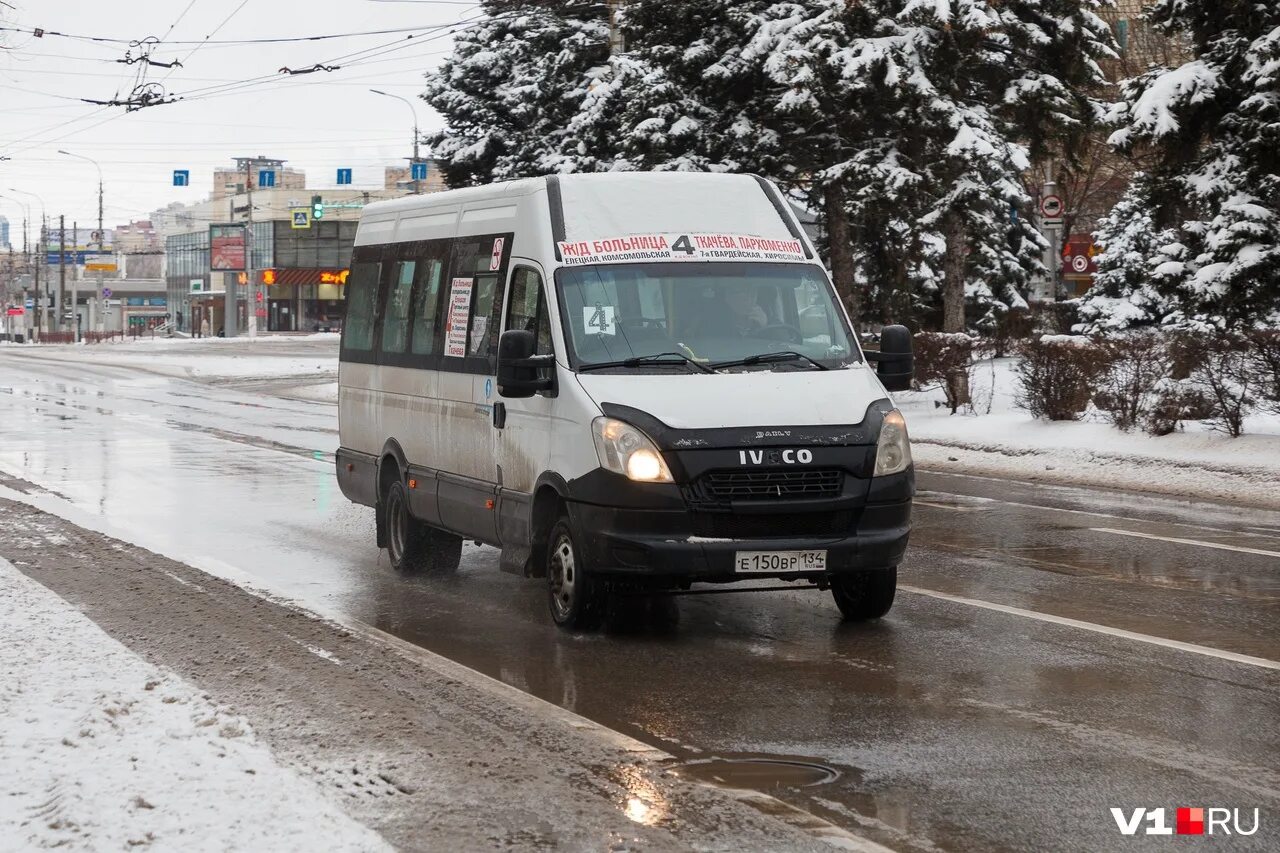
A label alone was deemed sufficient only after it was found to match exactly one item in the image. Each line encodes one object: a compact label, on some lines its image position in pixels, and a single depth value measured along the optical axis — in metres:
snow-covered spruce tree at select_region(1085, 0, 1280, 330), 18.89
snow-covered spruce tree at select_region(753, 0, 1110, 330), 25.77
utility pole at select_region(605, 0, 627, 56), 34.10
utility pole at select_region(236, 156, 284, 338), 76.70
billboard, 103.38
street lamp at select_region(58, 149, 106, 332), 117.69
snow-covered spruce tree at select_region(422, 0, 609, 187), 38.06
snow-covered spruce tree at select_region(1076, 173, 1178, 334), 35.66
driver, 9.45
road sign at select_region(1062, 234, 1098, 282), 36.81
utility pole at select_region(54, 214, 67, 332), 105.14
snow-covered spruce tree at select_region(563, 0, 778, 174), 28.19
